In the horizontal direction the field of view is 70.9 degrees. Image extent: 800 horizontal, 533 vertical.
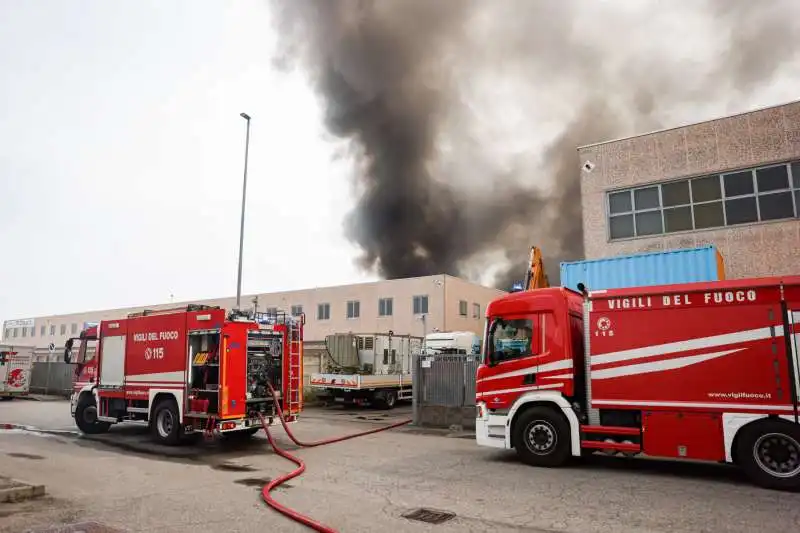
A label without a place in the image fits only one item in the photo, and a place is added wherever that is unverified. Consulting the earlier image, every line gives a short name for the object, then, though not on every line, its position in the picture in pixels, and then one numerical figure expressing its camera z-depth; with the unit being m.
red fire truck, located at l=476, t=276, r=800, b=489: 7.91
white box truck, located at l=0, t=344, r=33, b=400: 26.97
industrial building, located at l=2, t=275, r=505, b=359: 37.59
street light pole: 20.91
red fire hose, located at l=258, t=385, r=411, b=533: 5.73
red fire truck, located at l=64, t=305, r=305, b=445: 11.45
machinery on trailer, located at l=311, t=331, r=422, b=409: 21.73
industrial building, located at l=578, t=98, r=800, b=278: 15.66
